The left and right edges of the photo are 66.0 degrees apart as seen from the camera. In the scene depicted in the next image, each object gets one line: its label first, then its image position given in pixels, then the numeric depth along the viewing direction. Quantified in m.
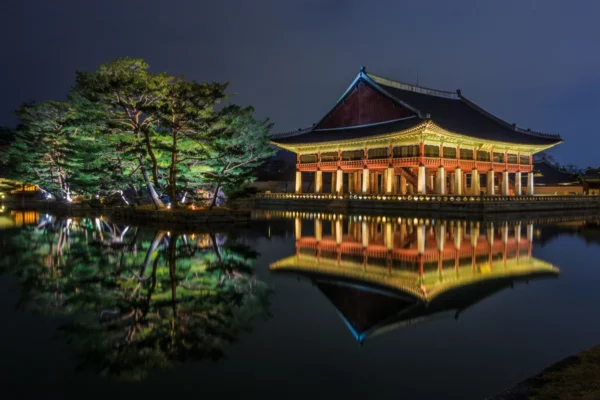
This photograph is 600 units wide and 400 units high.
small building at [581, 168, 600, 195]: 59.99
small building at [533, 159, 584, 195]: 61.25
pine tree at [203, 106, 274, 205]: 29.34
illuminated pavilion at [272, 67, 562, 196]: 42.41
